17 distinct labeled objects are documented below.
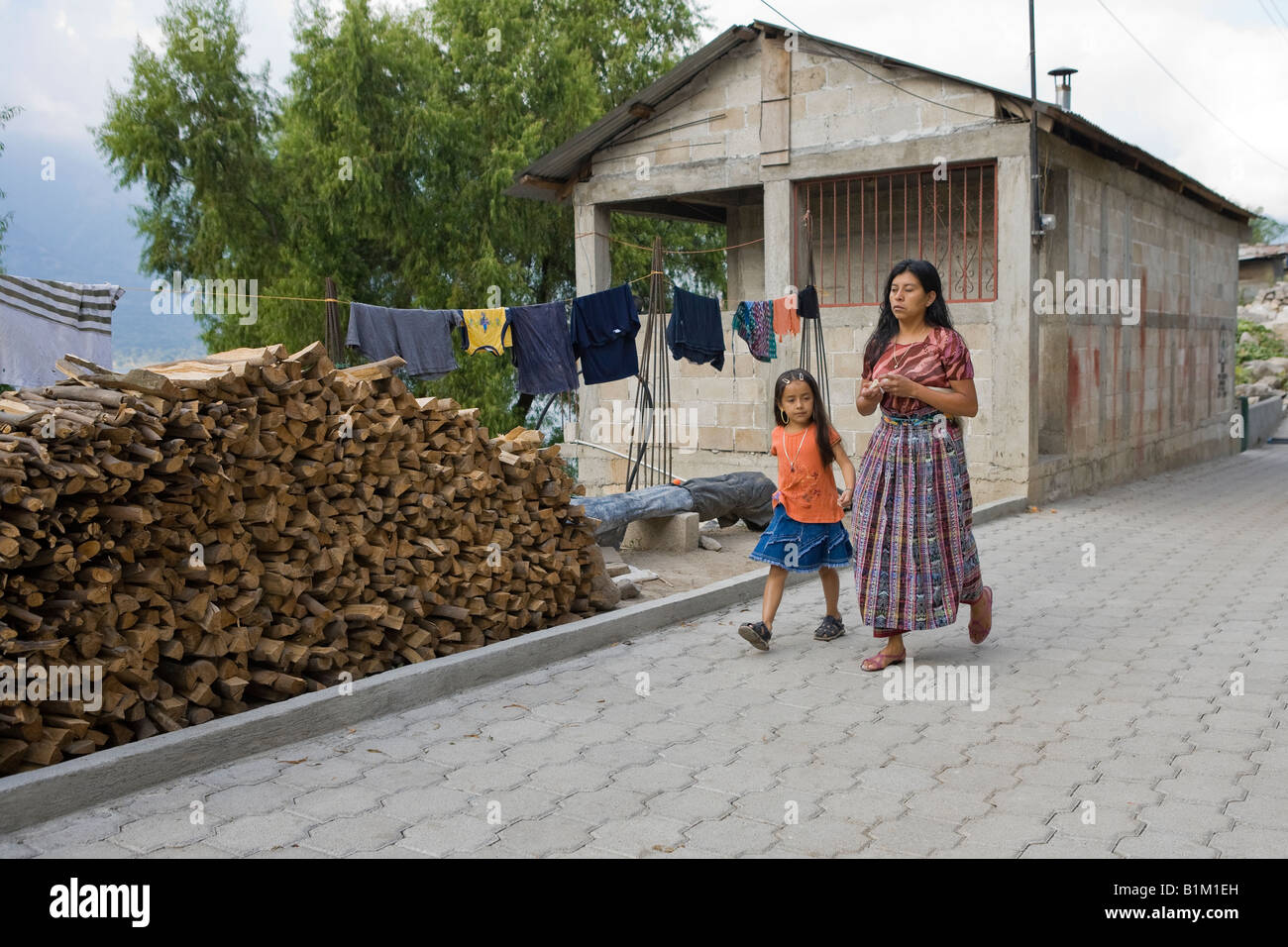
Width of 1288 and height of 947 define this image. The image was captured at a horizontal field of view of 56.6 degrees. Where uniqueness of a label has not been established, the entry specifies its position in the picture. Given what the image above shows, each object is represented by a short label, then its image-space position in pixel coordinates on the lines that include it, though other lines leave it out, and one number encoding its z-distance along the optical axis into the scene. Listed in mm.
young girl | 6547
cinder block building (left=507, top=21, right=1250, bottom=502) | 12938
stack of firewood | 4477
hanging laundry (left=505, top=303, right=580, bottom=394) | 10648
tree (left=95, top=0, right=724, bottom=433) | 24453
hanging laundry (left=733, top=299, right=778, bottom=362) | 12391
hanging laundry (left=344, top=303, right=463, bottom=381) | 9703
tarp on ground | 9398
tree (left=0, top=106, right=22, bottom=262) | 22712
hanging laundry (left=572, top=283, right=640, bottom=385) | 10969
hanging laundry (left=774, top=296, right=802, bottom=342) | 12344
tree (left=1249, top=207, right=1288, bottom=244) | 74944
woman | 5992
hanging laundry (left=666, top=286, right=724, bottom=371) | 12062
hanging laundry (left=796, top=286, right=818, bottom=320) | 12414
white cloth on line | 7801
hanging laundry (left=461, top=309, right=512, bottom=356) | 10391
